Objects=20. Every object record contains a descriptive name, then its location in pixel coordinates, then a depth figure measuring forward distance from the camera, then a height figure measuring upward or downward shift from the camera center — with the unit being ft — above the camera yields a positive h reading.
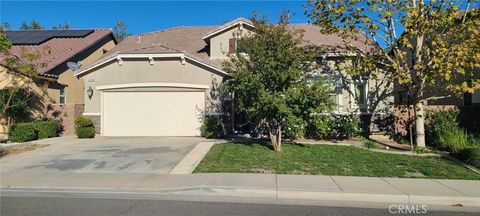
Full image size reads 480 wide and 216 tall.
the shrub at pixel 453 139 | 43.24 -2.95
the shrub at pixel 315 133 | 54.08 -2.54
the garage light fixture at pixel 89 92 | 61.21 +3.72
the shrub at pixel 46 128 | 58.49 -1.57
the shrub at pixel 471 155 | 36.04 -4.00
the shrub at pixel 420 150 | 42.42 -3.90
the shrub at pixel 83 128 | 57.06 -1.59
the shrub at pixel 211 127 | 55.77 -1.60
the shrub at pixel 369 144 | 46.71 -3.62
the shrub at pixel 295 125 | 39.10 -1.03
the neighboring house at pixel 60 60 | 66.33 +10.67
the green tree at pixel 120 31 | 167.12 +35.39
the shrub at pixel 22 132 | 55.67 -2.10
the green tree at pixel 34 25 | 181.88 +41.46
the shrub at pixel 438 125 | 47.75 -1.44
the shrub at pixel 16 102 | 60.34 +2.33
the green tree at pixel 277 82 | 39.11 +3.23
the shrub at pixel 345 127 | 53.47 -1.73
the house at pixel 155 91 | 58.95 +3.67
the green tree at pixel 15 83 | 56.03 +5.32
